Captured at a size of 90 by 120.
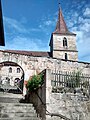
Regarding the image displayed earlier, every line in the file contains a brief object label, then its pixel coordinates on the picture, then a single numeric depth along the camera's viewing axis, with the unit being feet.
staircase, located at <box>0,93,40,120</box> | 20.32
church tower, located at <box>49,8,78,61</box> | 100.62
